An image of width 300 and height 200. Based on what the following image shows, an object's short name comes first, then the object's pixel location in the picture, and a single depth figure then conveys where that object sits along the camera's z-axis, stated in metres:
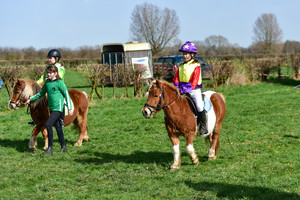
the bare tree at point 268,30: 77.38
